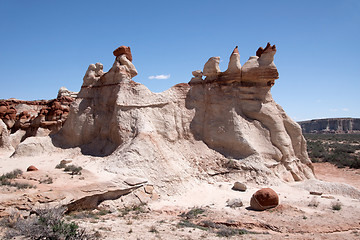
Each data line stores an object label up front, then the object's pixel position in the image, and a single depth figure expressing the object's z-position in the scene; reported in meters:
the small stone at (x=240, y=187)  11.99
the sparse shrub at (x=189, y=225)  7.79
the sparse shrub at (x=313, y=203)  10.22
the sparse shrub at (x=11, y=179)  8.27
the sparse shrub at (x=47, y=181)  8.91
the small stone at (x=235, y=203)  10.17
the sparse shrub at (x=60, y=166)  10.99
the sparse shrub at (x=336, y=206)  9.90
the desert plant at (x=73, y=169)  10.13
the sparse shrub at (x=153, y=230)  7.12
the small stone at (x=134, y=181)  10.12
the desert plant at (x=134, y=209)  9.04
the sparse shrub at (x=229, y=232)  7.28
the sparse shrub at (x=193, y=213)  8.97
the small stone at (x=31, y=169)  10.29
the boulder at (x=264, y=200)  9.72
